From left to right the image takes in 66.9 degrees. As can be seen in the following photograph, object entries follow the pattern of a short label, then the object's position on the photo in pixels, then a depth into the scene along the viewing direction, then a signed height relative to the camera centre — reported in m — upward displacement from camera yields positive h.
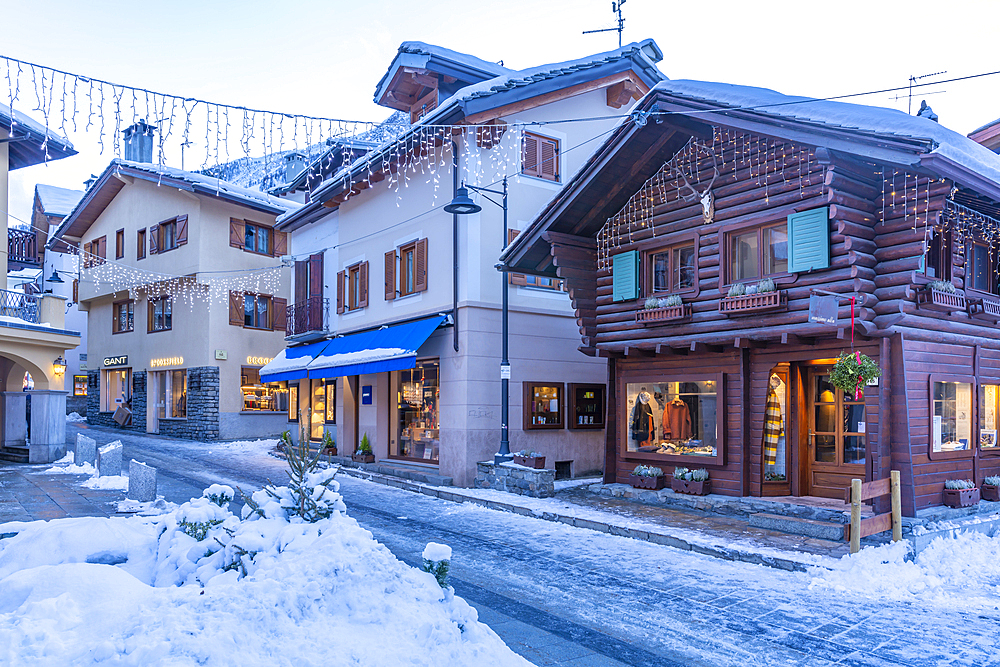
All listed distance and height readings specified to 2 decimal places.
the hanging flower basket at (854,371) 10.70 -0.01
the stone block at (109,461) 16.20 -1.95
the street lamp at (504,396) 16.08 -0.56
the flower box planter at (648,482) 14.19 -2.11
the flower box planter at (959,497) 11.22 -1.89
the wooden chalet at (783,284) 10.85 +1.42
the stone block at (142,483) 13.10 -1.96
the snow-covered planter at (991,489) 12.02 -1.88
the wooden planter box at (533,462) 15.52 -1.88
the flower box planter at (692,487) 13.32 -2.07
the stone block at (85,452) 18.67 -2.02
